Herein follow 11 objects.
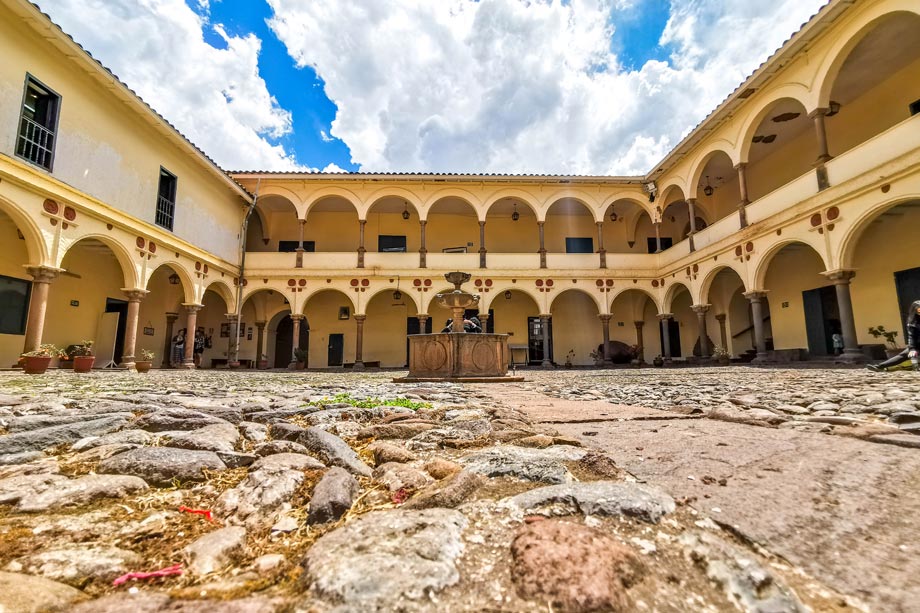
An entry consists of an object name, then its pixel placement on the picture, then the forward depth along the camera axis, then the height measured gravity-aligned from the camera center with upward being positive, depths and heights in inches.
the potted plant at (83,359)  371.2 -8.0
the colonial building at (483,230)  356.2 +133.7
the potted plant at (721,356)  515.3 -10.4
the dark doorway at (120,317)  545.3 +41.5
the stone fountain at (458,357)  328.8 -6.7
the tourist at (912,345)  266.4 +0.9
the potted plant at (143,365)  435.6 -15.7
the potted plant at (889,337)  383.9 +8.5
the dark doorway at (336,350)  697.6 -2.2
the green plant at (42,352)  320.5 -1.7
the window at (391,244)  729.6 +175.3
